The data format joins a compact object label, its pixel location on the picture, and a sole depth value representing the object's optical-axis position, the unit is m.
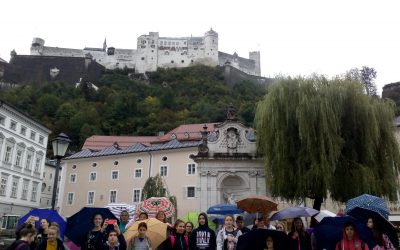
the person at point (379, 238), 7.27
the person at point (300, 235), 8.67
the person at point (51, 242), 6.93
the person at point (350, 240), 6.87
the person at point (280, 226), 10.07
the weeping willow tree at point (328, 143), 18.34
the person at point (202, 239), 8.29
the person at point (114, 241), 7.30
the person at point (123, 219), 10.35
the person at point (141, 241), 8.02
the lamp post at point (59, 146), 11.72
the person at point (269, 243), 6.70
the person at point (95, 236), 7.69
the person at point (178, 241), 8.26
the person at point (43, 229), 7.95
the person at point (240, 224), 9.42
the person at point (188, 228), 8.83
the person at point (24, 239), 5.86
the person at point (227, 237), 8.45
